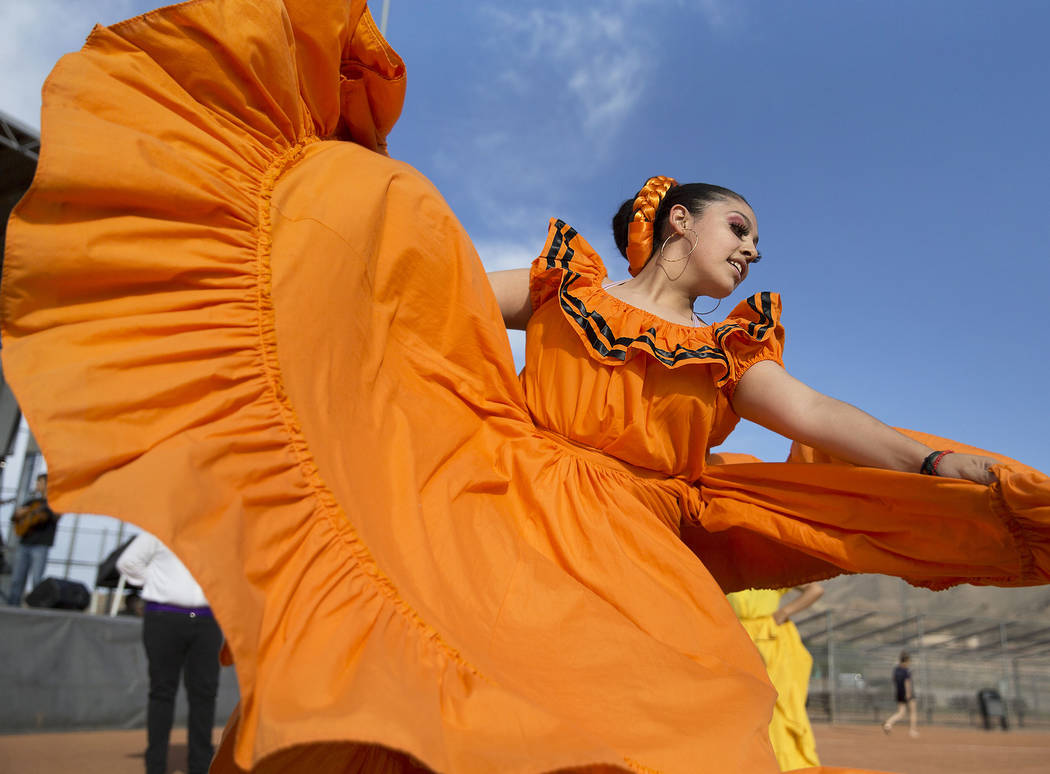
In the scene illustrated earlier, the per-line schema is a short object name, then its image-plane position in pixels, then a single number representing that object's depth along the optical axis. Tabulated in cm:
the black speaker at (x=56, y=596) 878
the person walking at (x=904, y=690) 1498
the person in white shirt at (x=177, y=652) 448
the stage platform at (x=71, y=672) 661
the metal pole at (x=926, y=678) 1850
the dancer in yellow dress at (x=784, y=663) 521
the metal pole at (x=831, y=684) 1742
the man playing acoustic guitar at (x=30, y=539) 911
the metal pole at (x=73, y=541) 1266
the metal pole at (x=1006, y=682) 1881
